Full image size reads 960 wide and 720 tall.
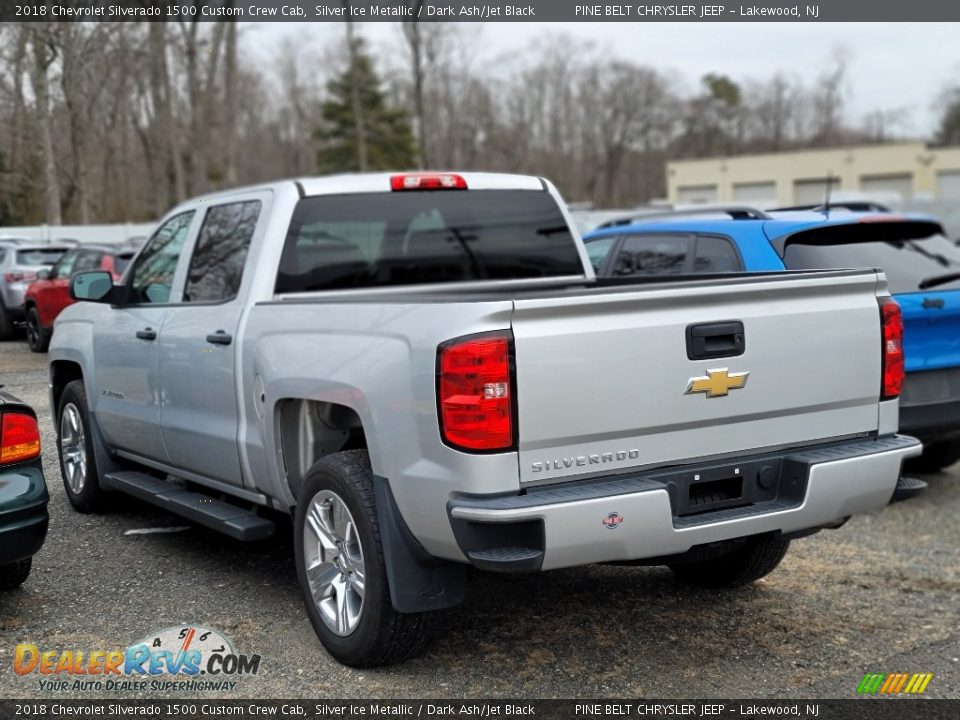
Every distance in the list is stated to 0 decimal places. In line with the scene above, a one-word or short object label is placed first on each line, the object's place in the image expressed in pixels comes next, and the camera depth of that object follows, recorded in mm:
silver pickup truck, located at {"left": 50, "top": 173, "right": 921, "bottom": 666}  3518
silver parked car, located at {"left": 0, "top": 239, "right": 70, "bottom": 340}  15797
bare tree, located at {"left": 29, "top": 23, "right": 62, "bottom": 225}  28094
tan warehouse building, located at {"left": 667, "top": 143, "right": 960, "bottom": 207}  58750
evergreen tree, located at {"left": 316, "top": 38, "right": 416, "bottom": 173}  59125
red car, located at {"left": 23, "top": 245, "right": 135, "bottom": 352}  14708
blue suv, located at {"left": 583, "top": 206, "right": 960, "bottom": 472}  6324
